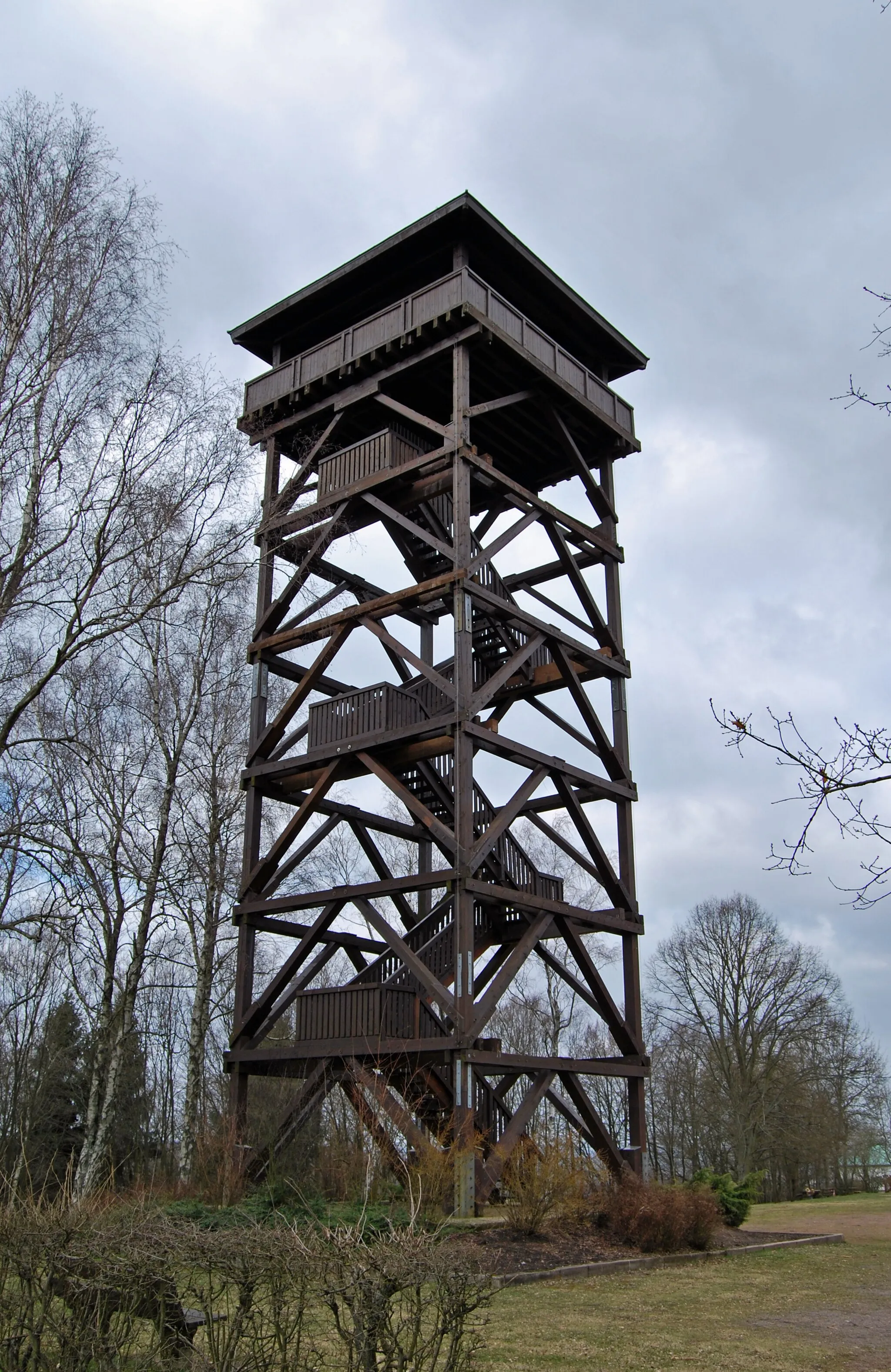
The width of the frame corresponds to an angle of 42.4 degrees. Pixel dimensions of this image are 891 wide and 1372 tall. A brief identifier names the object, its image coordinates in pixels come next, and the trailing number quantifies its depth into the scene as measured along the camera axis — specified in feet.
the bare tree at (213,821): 74.08
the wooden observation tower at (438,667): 56.13
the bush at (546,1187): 46.96
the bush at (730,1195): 65.51
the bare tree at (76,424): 38.81
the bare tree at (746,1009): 138.82
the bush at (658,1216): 49.75
